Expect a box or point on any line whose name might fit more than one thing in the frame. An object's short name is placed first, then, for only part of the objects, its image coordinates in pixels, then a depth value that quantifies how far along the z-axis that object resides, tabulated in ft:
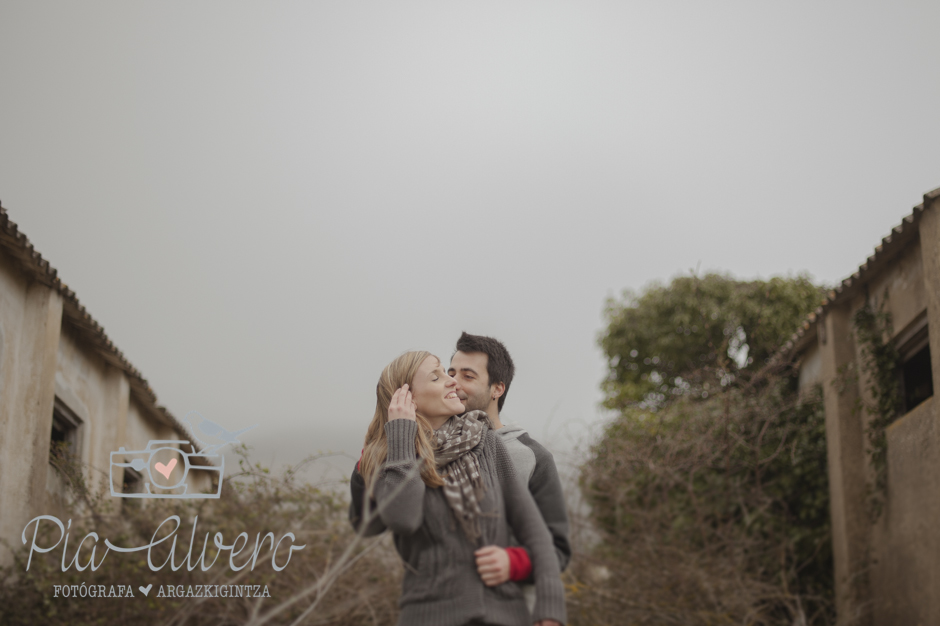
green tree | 48.39
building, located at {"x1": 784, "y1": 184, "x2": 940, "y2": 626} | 21.53
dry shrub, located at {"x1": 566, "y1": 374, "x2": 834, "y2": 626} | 23.34
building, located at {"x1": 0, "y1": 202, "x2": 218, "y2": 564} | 21.08
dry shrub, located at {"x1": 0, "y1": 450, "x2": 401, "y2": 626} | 20.36
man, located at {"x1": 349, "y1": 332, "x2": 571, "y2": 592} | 7.57
